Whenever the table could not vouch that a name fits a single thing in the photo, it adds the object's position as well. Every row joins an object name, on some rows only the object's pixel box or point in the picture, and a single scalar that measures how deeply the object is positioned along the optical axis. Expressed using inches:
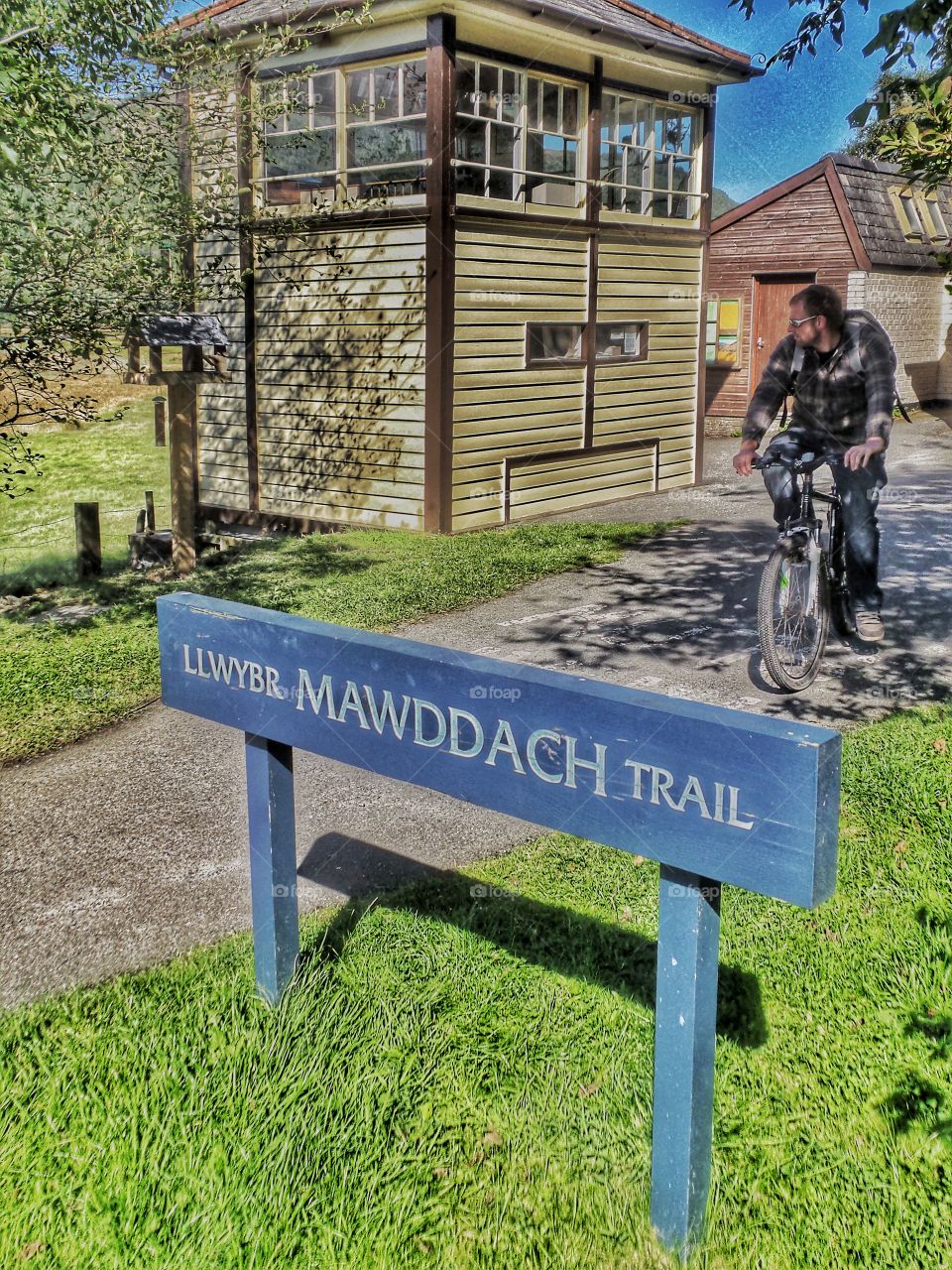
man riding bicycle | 270.5
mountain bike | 282.2
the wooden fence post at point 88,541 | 521.7
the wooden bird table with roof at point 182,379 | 450.6
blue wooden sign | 100.7
